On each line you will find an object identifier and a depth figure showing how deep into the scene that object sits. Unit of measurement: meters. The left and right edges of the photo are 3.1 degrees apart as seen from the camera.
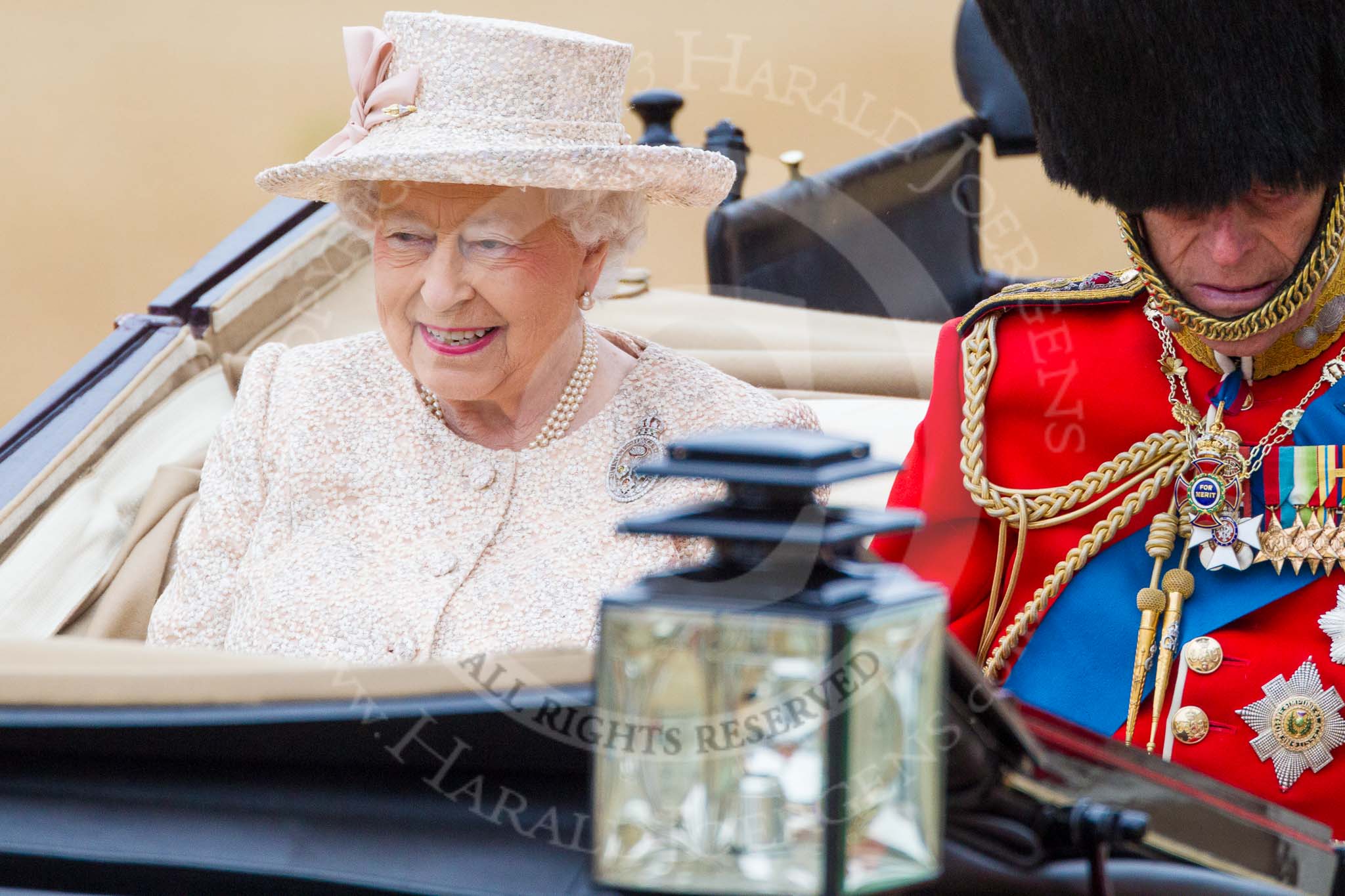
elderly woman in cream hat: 16.80
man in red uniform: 16.67
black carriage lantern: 14.21
